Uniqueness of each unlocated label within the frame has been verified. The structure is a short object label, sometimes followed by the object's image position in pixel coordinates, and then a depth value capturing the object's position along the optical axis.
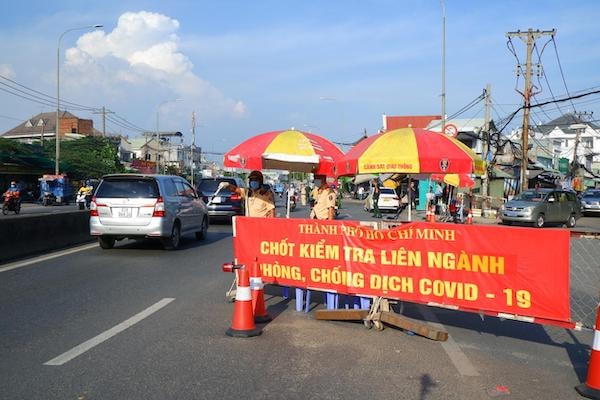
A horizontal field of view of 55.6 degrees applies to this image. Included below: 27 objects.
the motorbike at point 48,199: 39.24
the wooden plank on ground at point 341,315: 6.80
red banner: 5.71
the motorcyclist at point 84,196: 31.06
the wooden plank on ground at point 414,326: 6.18
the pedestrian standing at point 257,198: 8.88
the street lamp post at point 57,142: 37.78
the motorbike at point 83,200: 30.94
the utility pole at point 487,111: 30.77
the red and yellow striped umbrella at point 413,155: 7.20
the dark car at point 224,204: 20.77
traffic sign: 28.41
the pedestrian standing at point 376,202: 31.47
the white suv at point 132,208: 12.73
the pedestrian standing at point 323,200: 9.70
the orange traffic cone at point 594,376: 4.61
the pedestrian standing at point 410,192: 9.59
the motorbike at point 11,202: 26.41
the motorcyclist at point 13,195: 26.39
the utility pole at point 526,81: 29.02
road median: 11.73
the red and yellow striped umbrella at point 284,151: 7.79
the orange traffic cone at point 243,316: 6.21
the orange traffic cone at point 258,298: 6.85
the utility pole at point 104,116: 64.31
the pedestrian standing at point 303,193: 34.12
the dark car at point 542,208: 24.89
